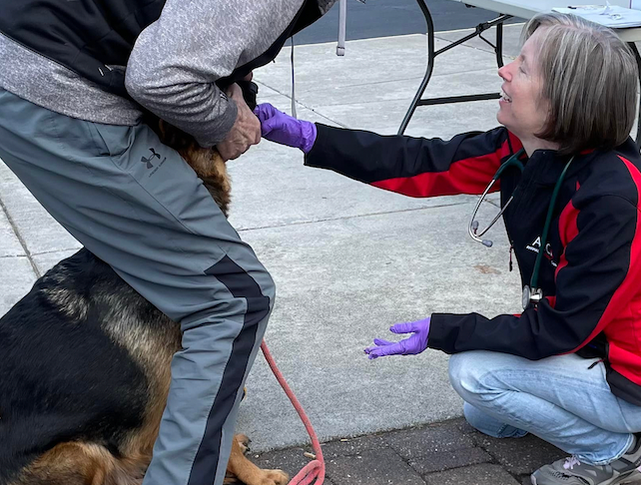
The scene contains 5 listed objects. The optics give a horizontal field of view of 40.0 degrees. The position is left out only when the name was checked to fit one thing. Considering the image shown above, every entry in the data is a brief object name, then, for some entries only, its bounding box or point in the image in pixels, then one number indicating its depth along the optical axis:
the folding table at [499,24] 4.29
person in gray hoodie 1.96
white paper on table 3.66
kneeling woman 2.37
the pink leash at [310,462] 2.68
